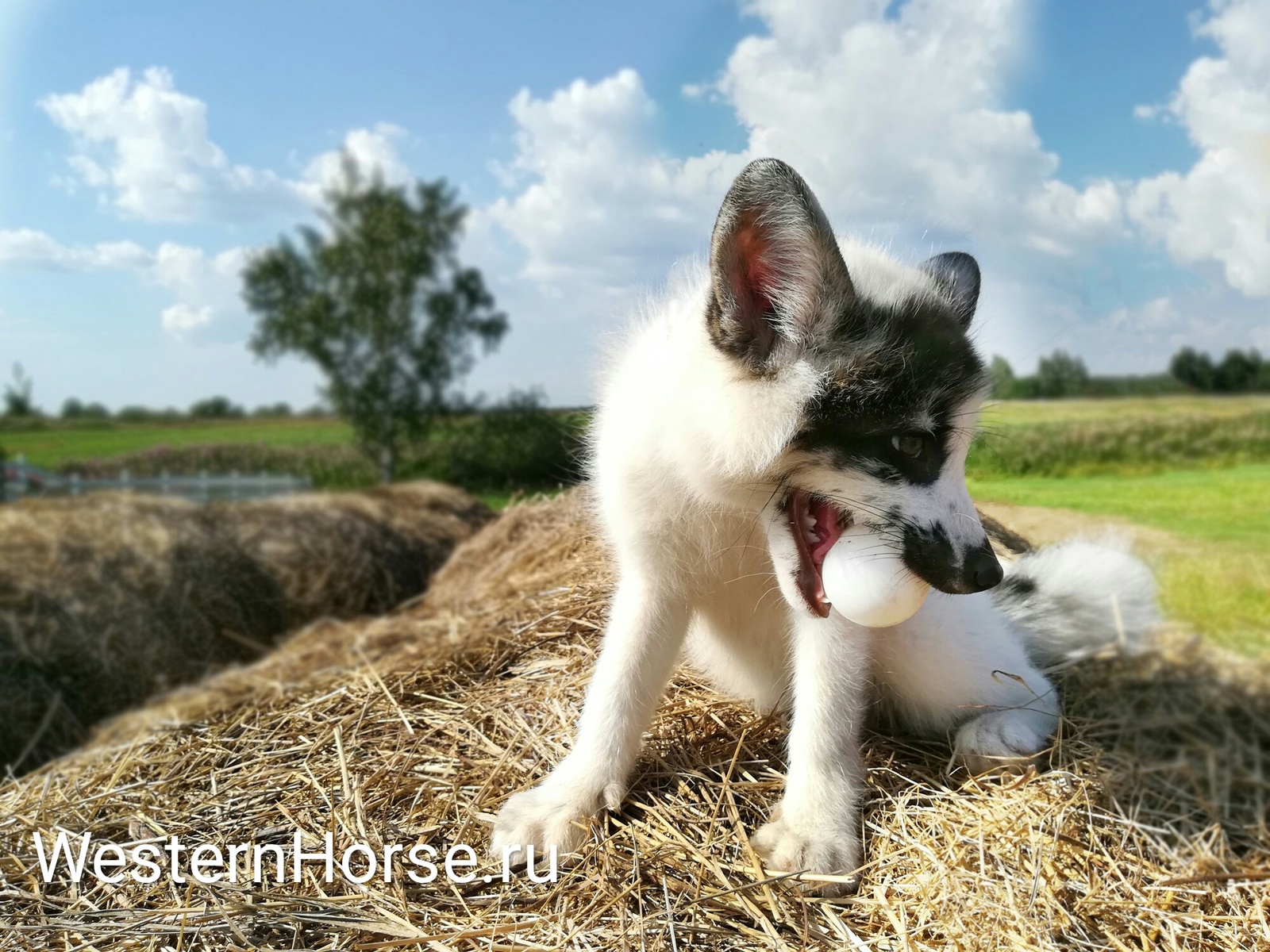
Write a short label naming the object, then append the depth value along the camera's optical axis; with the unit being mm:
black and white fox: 418
